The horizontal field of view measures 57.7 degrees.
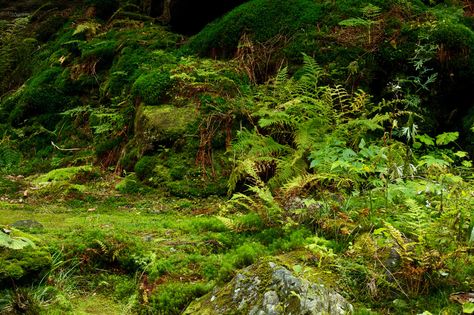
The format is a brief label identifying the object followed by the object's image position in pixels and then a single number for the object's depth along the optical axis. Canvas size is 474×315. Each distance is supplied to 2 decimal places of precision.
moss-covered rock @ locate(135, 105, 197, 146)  7.00
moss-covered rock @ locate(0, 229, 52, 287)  2.99
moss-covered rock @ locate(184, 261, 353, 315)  2.60
